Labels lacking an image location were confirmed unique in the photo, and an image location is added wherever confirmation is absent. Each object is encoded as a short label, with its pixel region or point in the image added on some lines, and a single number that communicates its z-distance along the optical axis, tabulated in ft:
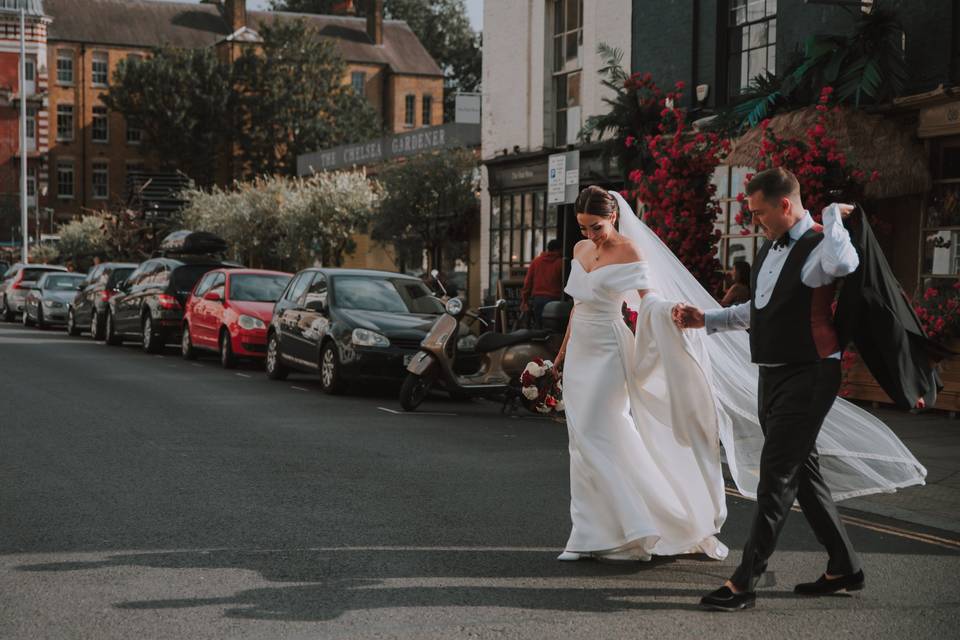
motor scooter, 43.93
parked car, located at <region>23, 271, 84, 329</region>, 101.86
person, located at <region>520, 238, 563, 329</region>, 56.59
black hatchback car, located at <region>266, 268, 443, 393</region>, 48.06
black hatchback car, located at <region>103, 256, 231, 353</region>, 72.23
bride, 20.53
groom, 17.71
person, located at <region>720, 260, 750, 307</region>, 48.01
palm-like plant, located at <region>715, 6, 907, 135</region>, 46.50
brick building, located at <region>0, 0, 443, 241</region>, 243.81
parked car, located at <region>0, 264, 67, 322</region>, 116.06
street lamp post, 166.25
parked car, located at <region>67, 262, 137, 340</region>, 84.28
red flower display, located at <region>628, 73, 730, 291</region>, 52.49
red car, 61.26
